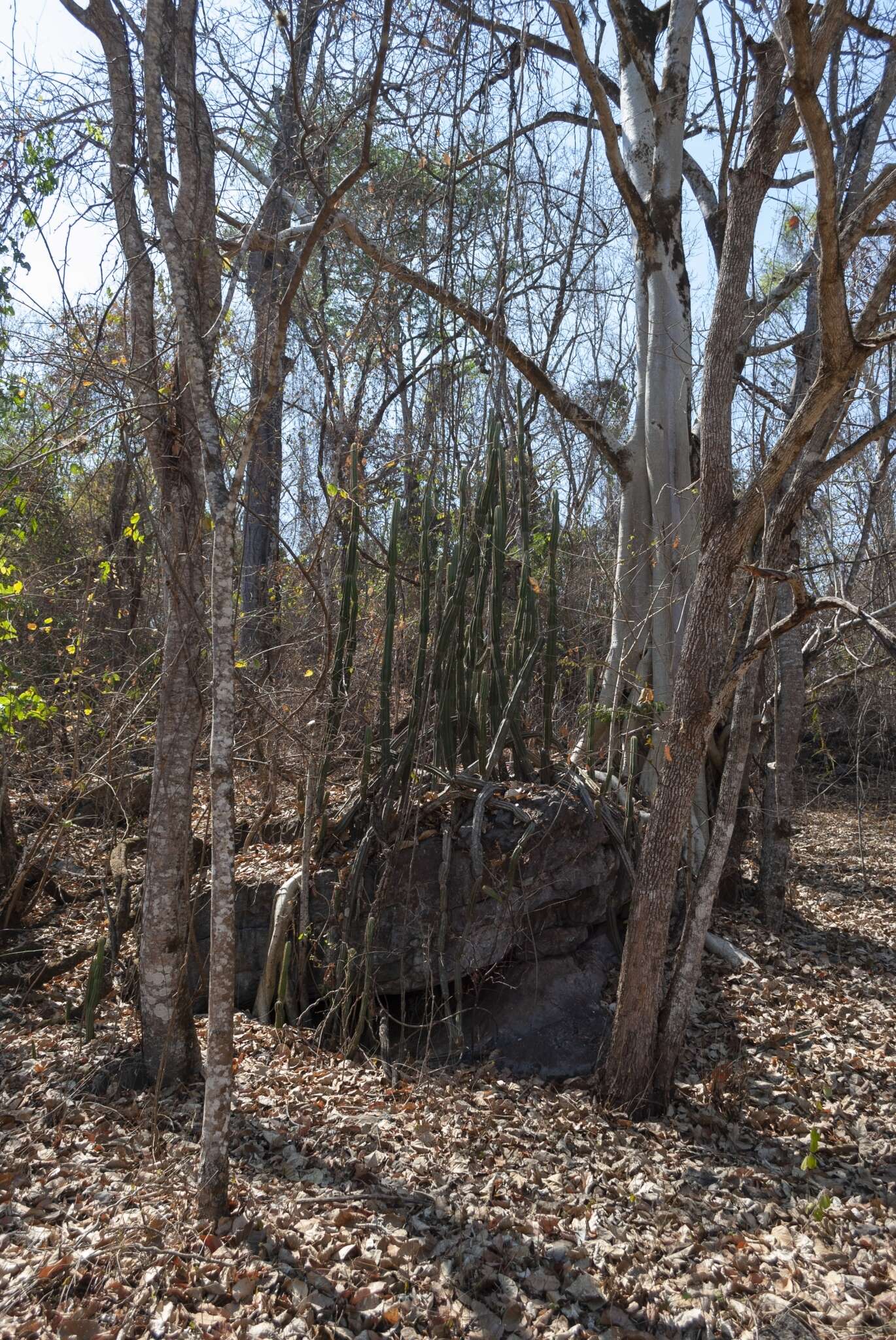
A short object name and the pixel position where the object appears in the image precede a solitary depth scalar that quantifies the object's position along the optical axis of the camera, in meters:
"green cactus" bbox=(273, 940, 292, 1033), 5.85
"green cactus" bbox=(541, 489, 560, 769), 6.51
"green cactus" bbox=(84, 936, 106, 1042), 5.25
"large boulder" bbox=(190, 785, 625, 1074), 5.96
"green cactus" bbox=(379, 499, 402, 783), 6.14
